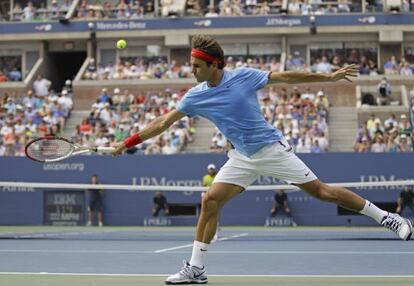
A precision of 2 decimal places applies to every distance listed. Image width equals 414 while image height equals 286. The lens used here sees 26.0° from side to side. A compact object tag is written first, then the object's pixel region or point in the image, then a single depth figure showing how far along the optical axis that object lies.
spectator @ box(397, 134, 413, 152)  21.83
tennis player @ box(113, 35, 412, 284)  7.52
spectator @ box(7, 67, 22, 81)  32.03
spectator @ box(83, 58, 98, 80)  29.90
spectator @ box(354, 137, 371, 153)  22.36
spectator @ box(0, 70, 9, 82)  31.31
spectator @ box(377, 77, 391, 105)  26.09
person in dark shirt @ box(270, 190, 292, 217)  21.16
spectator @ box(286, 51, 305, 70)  28.91
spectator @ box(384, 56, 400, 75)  28.28
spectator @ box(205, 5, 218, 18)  31.03
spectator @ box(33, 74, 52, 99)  30.12
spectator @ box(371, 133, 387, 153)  22.05
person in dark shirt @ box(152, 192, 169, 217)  21.86
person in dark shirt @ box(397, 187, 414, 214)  20.50
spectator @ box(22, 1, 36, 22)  33.08
